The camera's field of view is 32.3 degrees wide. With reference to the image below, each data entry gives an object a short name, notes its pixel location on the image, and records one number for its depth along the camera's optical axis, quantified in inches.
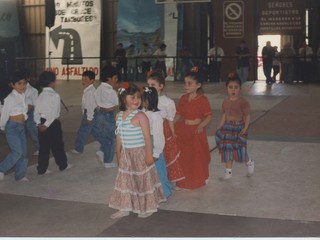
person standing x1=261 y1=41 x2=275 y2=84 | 817.5
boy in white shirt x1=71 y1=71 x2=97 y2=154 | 318.7
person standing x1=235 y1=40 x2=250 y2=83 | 784.3
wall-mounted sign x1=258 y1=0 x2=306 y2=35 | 860.6
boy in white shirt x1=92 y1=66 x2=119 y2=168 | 300.5
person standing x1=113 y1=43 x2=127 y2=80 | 888.3
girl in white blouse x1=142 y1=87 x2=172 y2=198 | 212.8
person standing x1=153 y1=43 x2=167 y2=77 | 868.5
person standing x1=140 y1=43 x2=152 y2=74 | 893.8
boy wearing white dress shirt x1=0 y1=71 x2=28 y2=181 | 272.7
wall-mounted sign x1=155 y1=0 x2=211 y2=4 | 815.7
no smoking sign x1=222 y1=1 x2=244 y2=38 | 898.7
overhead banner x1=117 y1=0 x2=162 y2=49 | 909.8
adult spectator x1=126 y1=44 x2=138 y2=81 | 917.1
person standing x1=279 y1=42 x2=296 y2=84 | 832.9
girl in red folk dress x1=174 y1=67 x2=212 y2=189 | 250.7
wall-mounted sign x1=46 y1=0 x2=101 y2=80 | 966.4
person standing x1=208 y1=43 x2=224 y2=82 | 863.7
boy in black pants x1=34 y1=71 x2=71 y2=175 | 281.7
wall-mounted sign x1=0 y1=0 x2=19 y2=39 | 1025.5
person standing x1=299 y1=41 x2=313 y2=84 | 836.6
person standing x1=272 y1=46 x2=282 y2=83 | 845.2
